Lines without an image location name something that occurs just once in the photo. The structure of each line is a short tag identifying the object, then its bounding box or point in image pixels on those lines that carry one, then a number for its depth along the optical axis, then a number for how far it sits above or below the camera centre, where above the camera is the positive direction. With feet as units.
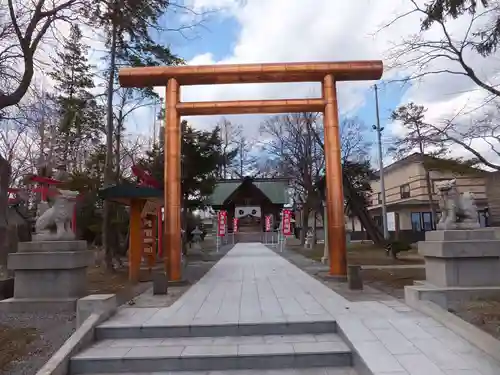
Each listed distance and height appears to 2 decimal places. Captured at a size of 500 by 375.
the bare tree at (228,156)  71.82 +13.92
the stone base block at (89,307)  18.15 -3.48
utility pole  83.05 +13.91
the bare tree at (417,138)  43.88 +12.36
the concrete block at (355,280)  27.30 -3.66
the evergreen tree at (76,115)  41.75 +14.24
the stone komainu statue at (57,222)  24.30 +0.57
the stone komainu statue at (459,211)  23.97 +0.78
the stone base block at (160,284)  27.25 -3.70
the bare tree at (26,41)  23.53 +11.55
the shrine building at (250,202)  129.70 +8.42
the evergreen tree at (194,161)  62.39 +10.71
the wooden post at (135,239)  36.04 -0.83
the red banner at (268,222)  122.61 +1.57
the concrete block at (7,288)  25.93 -3.65
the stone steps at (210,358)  14.44 -4.68
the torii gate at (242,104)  32.76 +10.85
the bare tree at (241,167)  141.67 +21.75
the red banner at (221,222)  97.96 +1.60
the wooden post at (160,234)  59.44 -0.65
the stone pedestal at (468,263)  22.57 -2.21
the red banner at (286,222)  90.33 +1.22
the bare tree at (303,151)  86.07 +16.86
